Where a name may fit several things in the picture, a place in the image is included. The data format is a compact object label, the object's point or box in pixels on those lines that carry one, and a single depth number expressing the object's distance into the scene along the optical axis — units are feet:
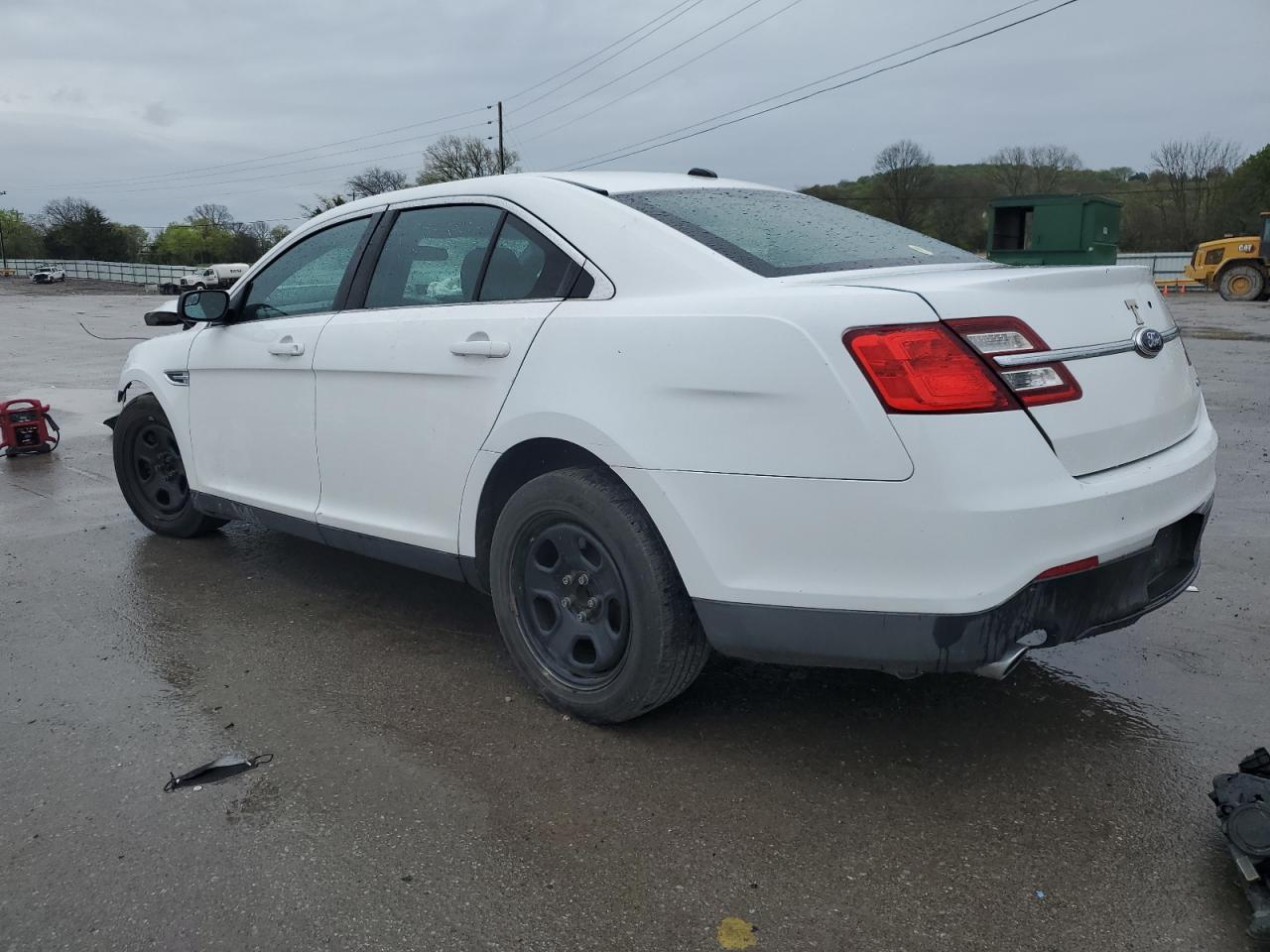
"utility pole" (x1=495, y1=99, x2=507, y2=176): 183.93
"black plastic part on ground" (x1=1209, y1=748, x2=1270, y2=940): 7.13
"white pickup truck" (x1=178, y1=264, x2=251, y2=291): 162.60
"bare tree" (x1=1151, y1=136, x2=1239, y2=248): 175.01
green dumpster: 66.90
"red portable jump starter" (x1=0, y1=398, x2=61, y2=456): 25.26
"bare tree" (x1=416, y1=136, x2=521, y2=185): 212.84
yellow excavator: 99.40
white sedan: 7.99
